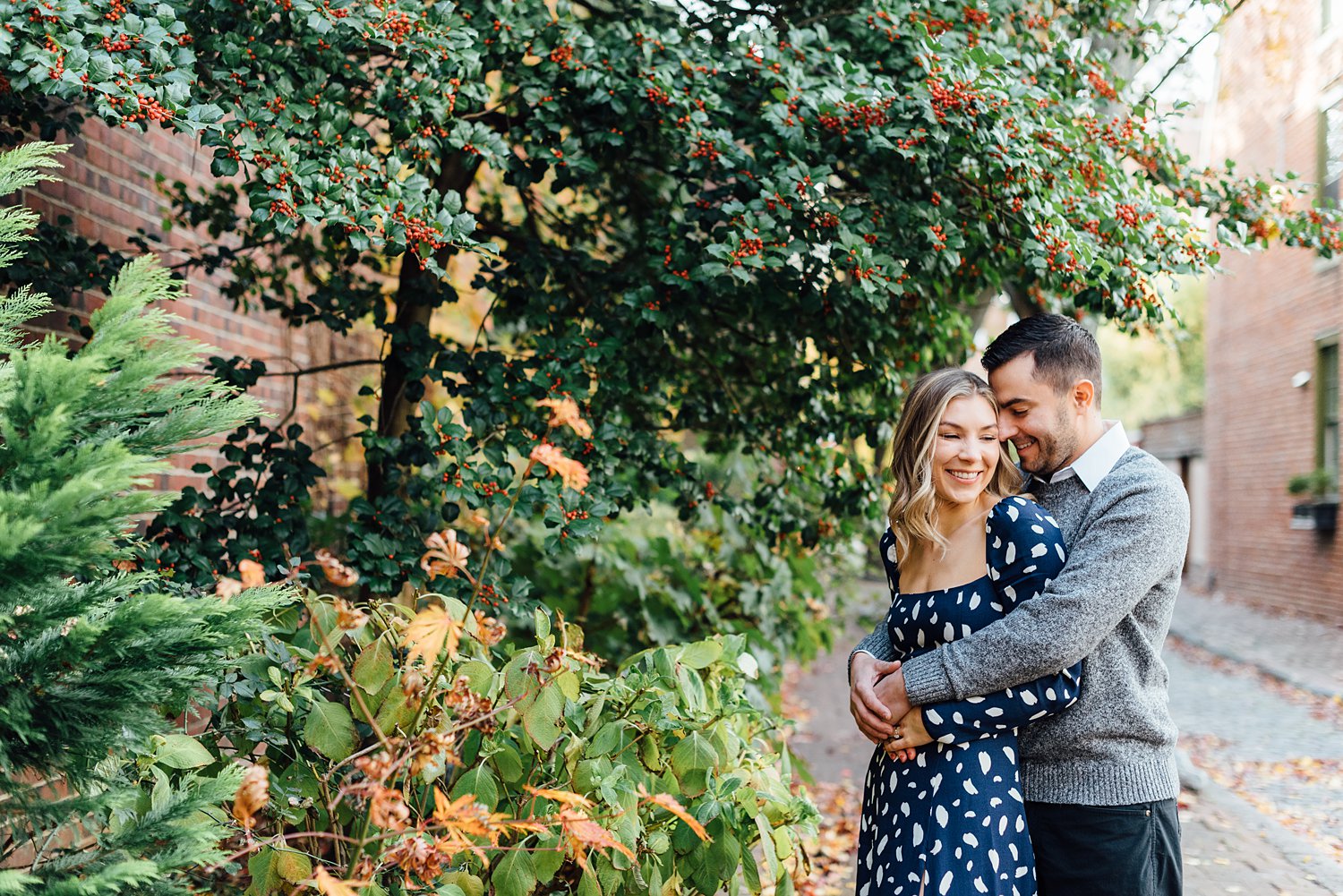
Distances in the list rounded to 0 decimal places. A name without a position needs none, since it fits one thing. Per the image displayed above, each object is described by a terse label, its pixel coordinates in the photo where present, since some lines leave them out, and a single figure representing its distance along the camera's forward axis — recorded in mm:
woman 2154
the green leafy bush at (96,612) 1476
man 2096
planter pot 11852
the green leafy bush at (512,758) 2000
